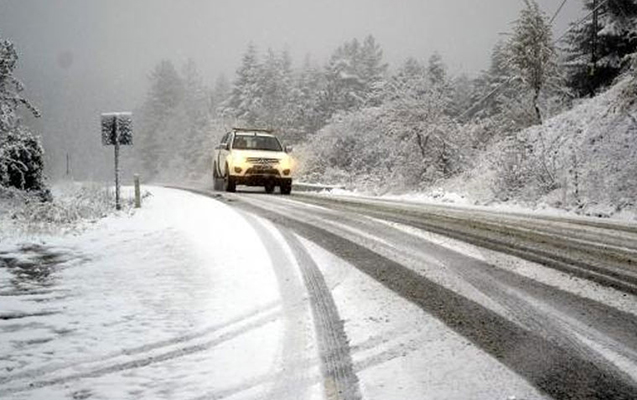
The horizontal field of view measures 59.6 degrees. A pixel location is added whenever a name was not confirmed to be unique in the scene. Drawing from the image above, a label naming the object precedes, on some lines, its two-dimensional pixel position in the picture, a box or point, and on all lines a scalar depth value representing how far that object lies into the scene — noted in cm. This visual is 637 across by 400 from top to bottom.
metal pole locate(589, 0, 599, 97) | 3015
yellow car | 1859
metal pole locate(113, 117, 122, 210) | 1391
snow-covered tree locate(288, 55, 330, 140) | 5412
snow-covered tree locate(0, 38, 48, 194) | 1730
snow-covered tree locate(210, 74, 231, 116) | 7760
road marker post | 1404
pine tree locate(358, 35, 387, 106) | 6134
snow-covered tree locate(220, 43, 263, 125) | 5697
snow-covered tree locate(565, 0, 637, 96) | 2855
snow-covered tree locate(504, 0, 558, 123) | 3189
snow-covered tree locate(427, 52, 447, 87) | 5810
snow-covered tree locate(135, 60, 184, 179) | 7781
